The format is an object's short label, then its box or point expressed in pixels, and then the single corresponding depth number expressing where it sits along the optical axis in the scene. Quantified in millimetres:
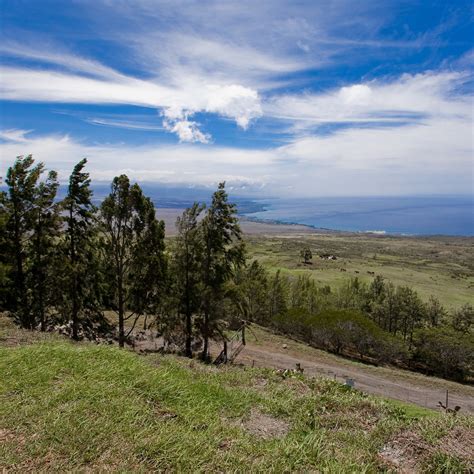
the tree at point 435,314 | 53938
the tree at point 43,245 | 18469
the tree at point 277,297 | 47219
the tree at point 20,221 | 17719
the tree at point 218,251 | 20000
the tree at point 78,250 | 18312
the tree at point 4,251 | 16828
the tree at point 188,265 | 20328
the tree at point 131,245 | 18953
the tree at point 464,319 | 46931
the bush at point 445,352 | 30188
